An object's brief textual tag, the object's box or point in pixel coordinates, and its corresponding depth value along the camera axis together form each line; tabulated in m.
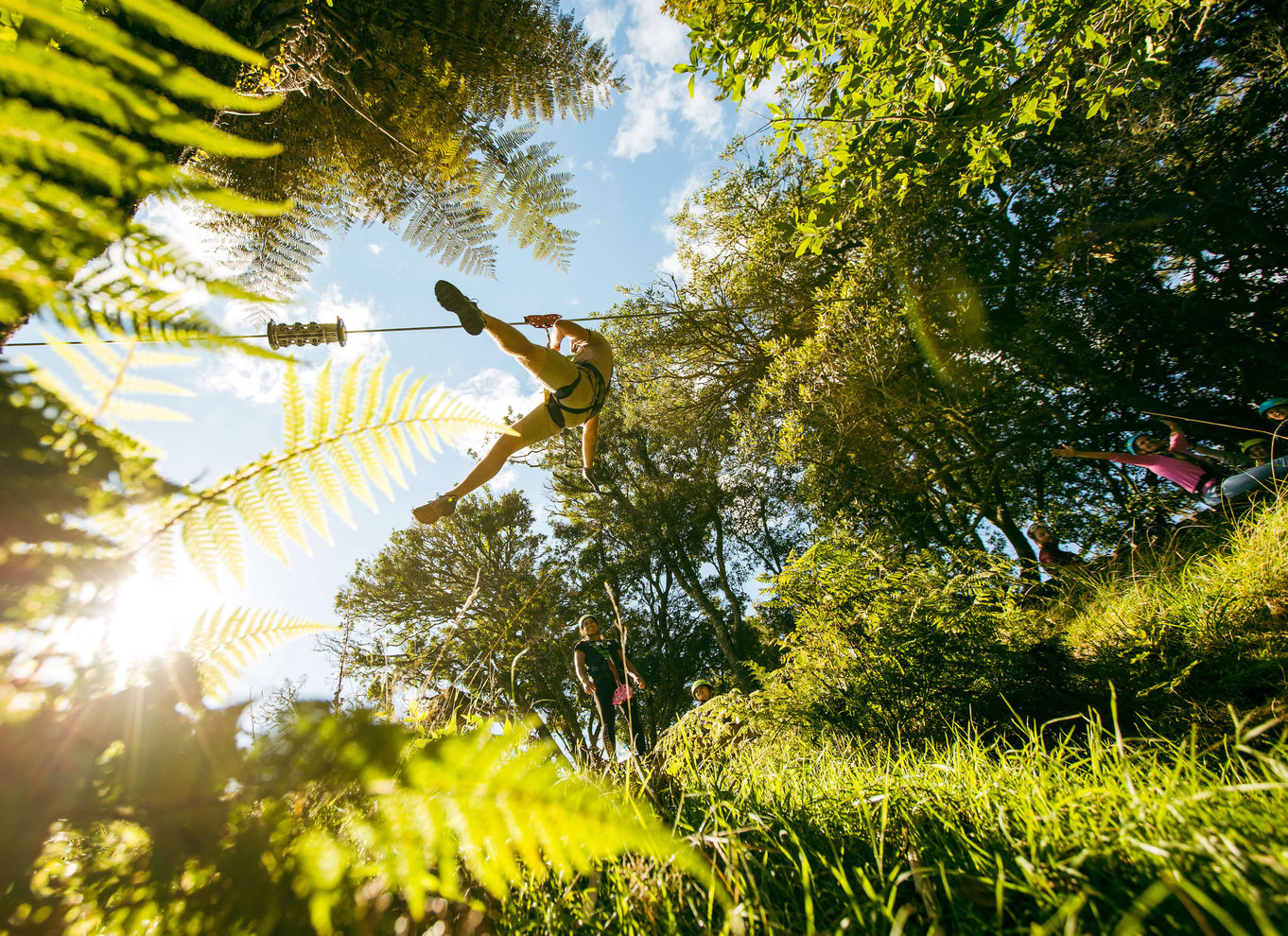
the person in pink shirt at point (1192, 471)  3.89
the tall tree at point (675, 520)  12.44
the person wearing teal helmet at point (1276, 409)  4.40
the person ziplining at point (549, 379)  3.29
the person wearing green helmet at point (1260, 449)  4.33
